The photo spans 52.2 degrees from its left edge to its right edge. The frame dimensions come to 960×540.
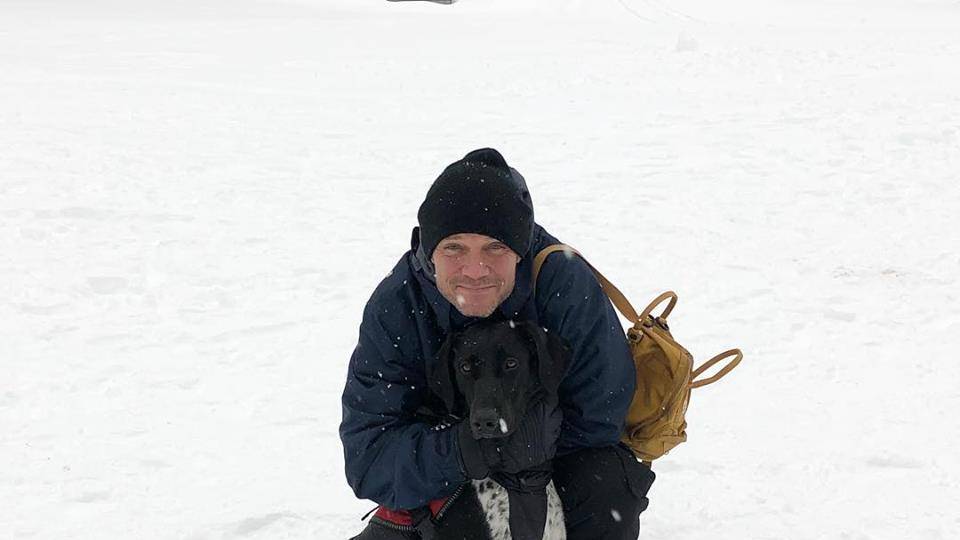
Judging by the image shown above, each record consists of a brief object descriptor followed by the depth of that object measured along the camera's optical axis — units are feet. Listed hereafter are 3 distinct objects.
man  9.32
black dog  8.96
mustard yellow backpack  9.99
